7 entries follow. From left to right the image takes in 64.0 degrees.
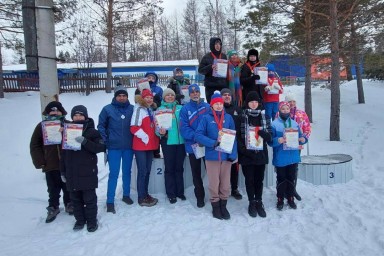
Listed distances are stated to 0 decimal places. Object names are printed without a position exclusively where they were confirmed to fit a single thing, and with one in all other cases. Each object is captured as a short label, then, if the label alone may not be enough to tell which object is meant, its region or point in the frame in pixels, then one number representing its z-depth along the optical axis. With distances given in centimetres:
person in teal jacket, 521
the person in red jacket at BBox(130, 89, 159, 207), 506
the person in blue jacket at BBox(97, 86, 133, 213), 500
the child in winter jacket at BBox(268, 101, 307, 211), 490
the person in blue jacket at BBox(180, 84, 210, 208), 489
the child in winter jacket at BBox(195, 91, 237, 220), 467
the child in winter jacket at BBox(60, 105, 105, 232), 432
